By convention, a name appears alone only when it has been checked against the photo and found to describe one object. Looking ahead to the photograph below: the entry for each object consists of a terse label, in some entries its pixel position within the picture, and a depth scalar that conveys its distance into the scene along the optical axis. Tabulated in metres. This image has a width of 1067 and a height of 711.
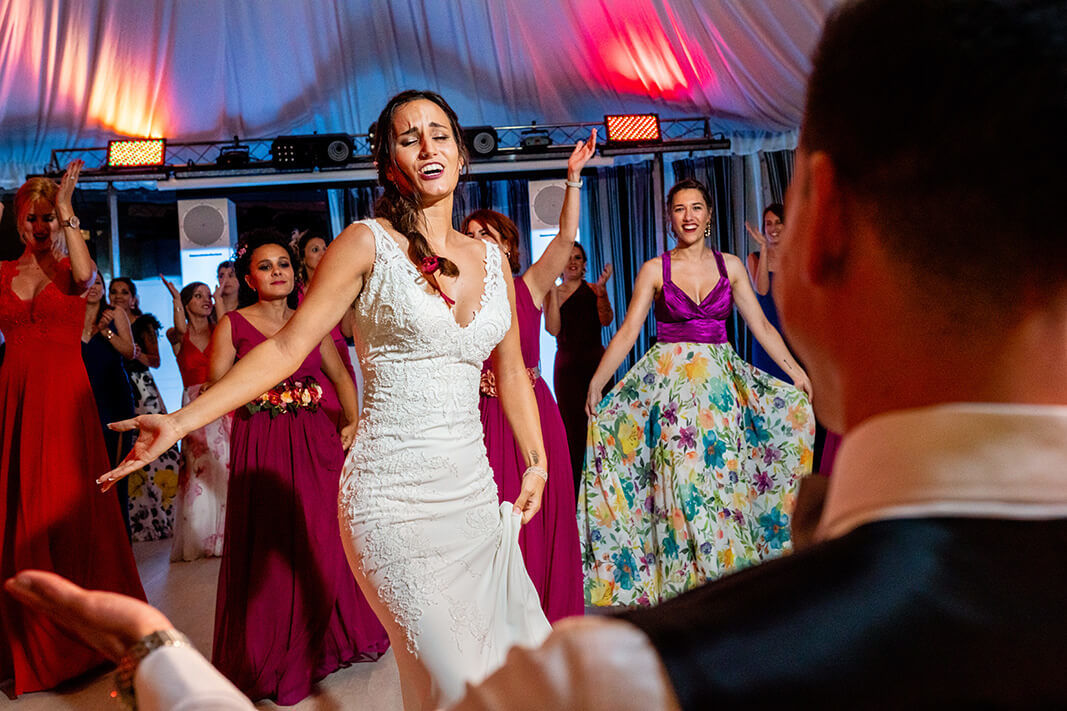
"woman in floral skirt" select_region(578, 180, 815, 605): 4.20
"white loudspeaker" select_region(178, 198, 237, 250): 10.20
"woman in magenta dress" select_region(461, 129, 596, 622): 3.73
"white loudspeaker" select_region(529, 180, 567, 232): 10.44
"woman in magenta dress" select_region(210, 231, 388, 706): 3.50
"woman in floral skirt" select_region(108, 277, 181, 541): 6.66
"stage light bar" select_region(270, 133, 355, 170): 9.73
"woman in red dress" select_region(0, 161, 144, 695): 3.57
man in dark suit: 0.43
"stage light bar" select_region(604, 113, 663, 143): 9.45
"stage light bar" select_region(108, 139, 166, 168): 9.59
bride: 1.94
